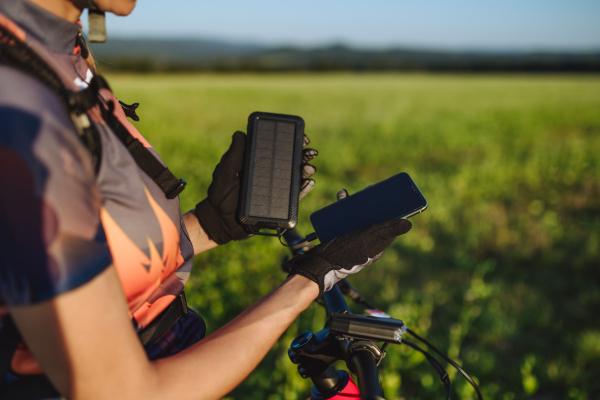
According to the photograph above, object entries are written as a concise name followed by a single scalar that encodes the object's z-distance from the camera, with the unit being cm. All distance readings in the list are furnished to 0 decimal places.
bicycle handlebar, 119
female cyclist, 102
